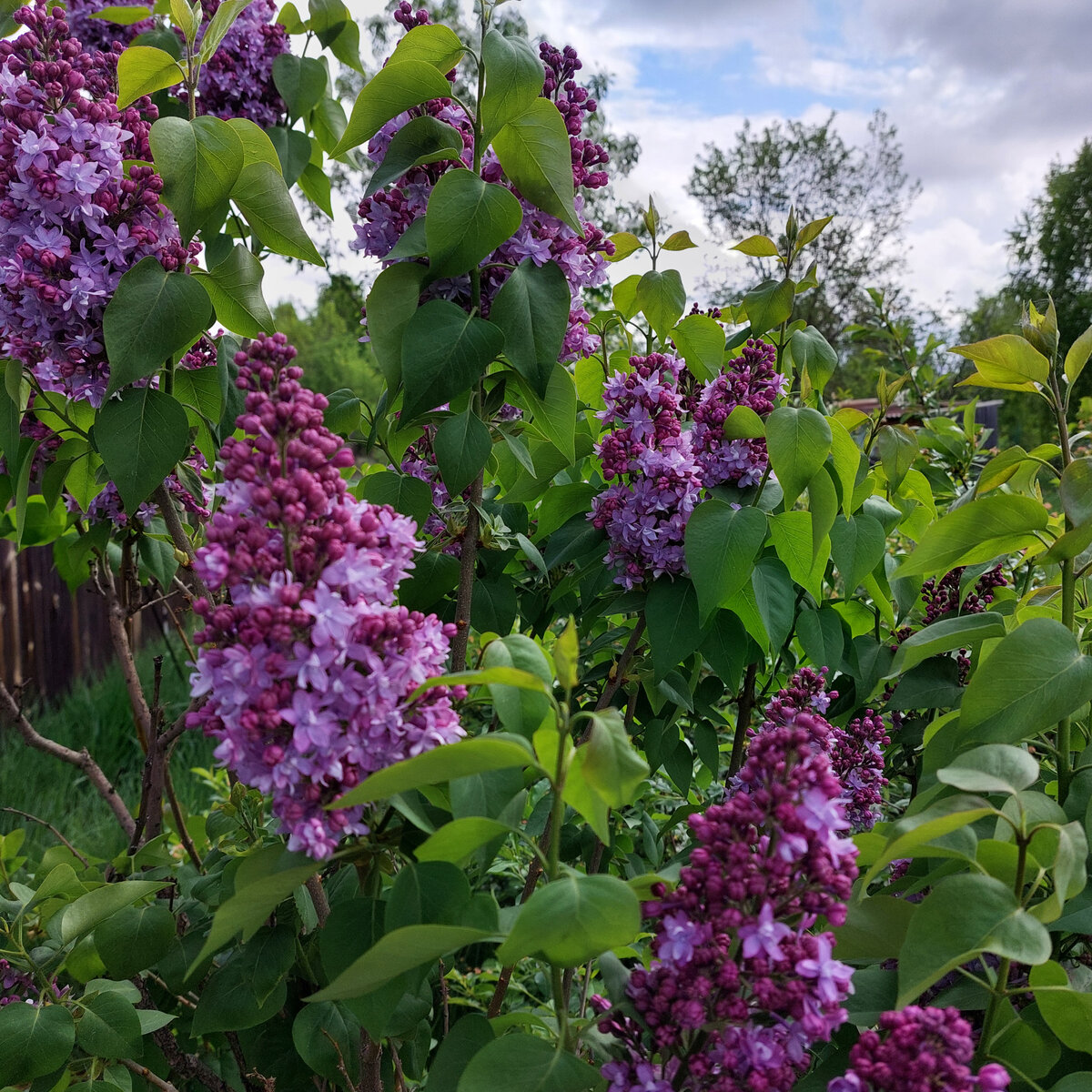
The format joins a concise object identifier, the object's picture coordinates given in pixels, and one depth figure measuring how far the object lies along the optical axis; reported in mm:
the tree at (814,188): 25594
